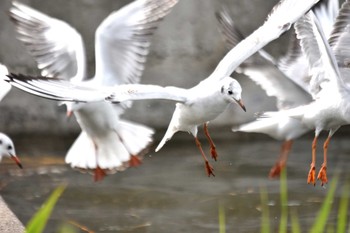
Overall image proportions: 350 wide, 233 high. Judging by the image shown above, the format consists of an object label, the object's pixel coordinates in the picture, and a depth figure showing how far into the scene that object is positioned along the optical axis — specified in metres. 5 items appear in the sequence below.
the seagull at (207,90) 9.34
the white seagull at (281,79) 14.40
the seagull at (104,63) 13.34
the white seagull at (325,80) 12.05
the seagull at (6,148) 13.12
